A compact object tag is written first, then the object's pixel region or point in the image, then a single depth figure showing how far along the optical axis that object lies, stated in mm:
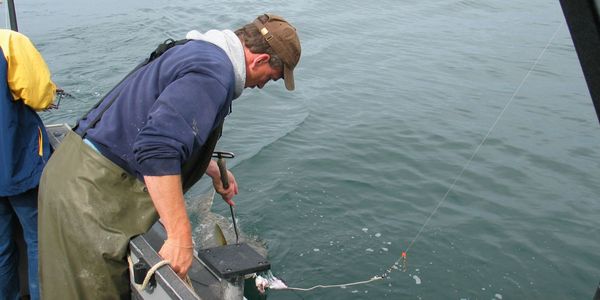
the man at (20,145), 3643
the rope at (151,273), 2584
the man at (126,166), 2602
